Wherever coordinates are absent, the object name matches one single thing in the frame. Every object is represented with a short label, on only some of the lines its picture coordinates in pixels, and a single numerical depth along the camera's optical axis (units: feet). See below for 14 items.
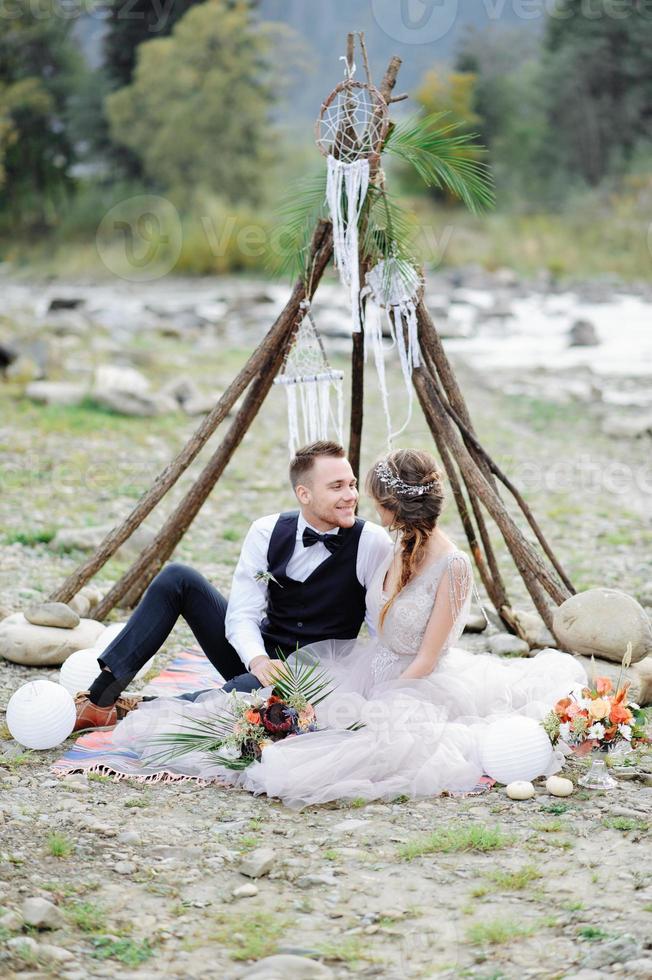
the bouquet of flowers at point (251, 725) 13.48
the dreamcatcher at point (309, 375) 18.11
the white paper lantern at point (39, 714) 14.29
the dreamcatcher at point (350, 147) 16.94
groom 14.80
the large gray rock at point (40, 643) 17.65
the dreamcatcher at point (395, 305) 17.69
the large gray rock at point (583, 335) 58.80
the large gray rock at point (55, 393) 38.45
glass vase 13.19
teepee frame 17.79
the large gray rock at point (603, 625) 16.60
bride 13.05
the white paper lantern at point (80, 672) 15.79
